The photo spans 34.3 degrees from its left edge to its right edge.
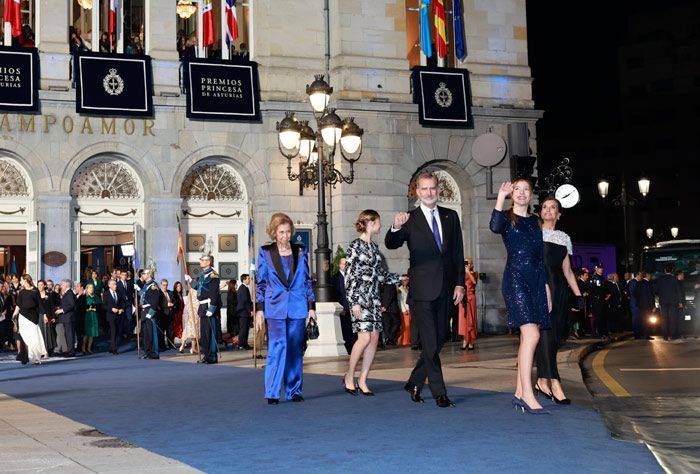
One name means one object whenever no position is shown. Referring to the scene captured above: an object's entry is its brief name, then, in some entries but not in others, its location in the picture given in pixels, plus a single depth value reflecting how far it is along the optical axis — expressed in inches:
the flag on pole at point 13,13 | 1066.1
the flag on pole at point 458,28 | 1240.8
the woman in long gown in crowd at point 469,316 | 909.2
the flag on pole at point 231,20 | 1144.8
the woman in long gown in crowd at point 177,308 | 1089.7
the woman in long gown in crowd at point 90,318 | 1016.9
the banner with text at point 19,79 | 1072.8
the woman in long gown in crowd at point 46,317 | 975.0
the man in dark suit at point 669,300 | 1099.9
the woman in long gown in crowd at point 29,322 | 886.4
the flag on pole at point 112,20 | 1131.9
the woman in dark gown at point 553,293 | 433.4
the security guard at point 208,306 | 815.1
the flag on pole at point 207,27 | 1148.5
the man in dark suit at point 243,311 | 1034.1
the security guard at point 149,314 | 909.2
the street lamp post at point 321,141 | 829.8
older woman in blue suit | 458.9
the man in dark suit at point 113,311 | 1011.3
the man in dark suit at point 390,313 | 1039.0
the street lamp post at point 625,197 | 1496.1
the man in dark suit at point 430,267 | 425.4
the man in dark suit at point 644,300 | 1139.5
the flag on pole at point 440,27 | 1217.4
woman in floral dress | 474.3
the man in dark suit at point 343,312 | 840.9
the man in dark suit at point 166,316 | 1002.7
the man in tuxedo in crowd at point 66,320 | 973.2
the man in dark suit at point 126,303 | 1066.1
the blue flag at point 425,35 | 1208.8
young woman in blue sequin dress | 396.2
